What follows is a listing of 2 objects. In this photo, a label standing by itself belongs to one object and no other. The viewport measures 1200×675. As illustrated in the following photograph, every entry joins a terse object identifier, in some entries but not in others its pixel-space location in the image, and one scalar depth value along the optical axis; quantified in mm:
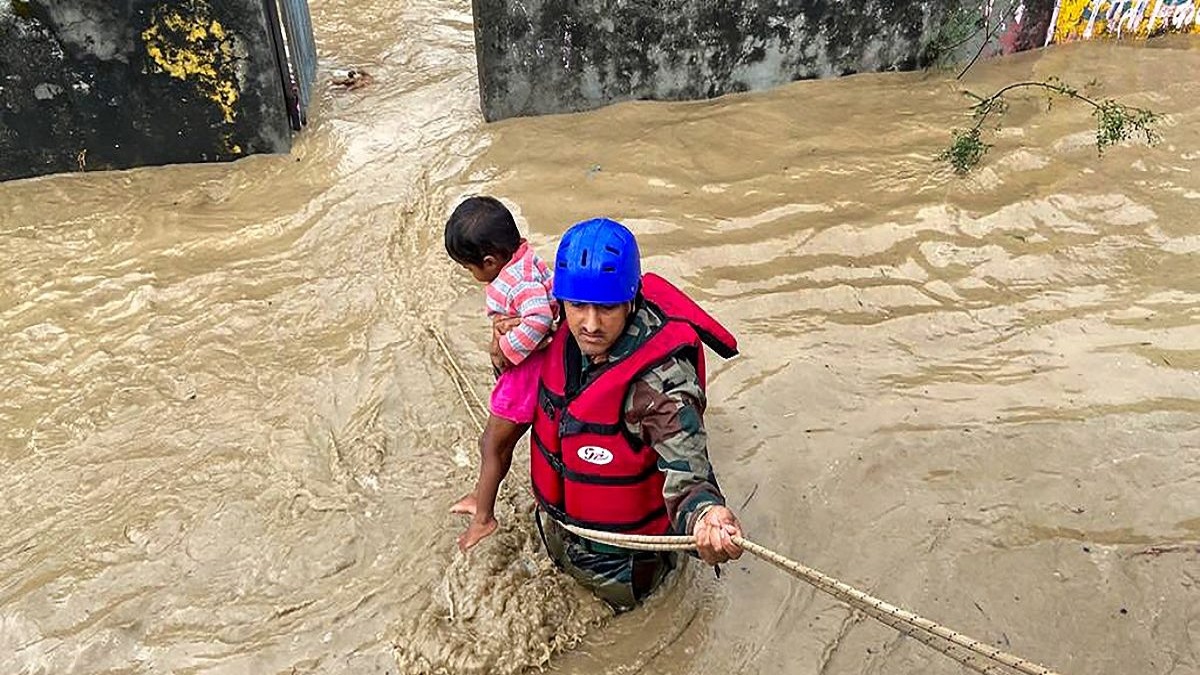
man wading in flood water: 2223
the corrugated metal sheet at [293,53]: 5277
